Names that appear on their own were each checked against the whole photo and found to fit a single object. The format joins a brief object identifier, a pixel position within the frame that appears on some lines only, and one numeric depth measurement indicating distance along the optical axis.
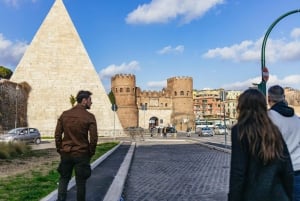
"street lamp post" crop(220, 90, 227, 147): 16.33
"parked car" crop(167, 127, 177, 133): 41.25
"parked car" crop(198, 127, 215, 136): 37.02
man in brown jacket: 4.26
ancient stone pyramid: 33.48
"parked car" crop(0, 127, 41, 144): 20.27
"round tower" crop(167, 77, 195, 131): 64.87
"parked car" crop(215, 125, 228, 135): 45.34
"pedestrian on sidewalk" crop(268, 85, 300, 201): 2.62
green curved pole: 9.48
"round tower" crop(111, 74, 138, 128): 63.30
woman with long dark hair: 2.27
